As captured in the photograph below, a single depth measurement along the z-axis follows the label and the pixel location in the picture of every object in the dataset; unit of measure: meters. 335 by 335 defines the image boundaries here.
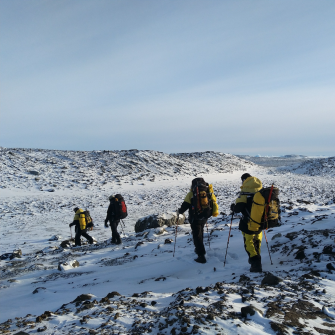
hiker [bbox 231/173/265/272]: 5.27
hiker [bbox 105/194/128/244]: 10.50
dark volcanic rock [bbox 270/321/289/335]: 2.90
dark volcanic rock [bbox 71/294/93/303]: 4.37
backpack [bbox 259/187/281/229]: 5.19
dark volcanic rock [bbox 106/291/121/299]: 4.46
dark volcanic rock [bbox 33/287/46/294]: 5.86
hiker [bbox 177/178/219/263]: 6.48
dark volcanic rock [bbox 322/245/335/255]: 5.47
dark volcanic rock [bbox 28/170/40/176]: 29.31
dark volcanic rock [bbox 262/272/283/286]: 4.38
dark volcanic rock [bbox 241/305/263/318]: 3.23
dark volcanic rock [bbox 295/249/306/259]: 5.69
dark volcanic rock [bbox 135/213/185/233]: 13.03
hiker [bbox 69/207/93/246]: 10.91
